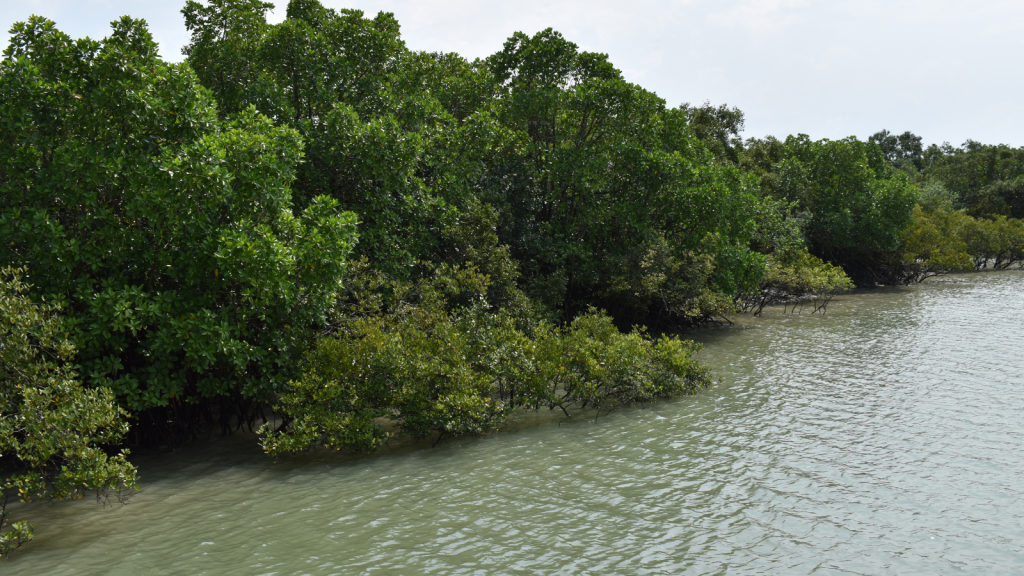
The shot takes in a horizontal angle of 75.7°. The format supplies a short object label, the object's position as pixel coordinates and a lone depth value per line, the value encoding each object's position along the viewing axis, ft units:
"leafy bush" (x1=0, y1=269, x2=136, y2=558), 31.53
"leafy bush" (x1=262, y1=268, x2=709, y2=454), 42.88
